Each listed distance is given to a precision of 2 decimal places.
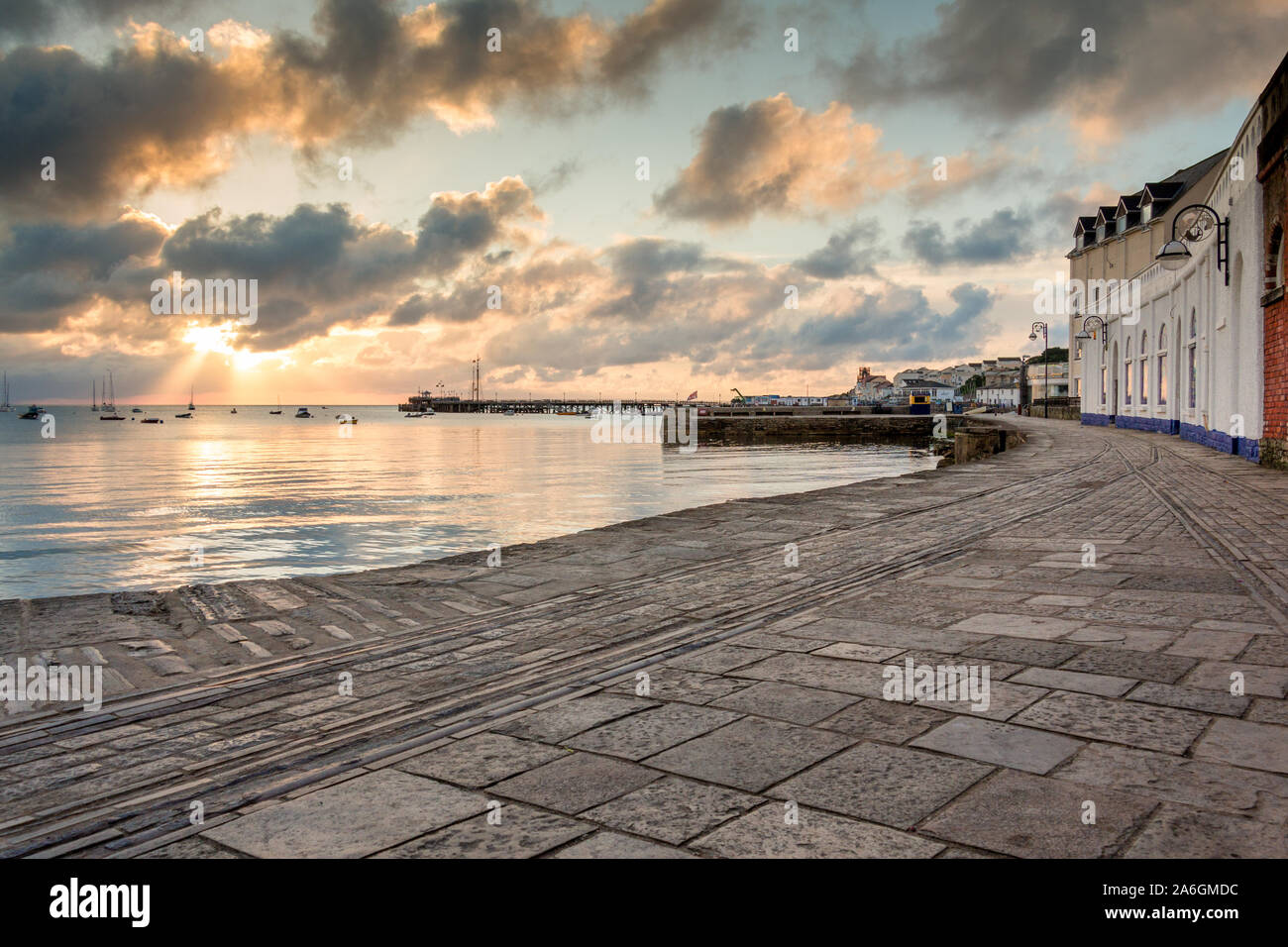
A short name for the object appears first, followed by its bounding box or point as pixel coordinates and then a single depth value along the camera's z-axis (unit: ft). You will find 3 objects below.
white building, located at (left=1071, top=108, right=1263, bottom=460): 65.00
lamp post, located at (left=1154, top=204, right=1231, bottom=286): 66.69
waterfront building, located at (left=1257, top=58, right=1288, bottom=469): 55.52
